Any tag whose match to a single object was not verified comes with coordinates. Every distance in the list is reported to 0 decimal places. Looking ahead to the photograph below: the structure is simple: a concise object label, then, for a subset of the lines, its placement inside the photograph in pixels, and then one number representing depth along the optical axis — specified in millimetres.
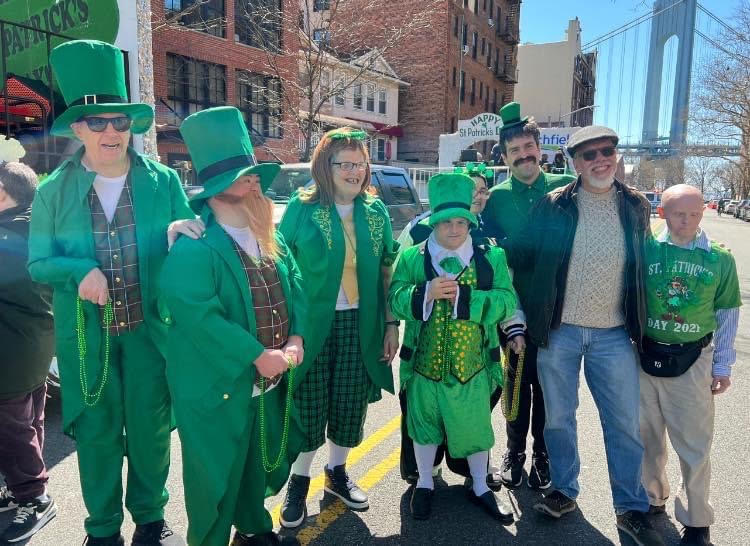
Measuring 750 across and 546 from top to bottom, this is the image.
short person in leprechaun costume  2732
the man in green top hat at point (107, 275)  2312
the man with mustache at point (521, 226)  3174
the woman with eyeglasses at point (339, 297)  2805
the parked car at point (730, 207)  49250
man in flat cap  2680
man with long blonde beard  2109
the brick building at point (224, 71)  18406
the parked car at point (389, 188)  7383
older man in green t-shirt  2604
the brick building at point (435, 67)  31391
